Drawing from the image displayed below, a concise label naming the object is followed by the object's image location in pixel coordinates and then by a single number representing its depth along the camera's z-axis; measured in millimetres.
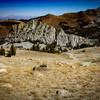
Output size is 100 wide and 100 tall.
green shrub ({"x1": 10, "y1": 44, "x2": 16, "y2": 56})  29484
